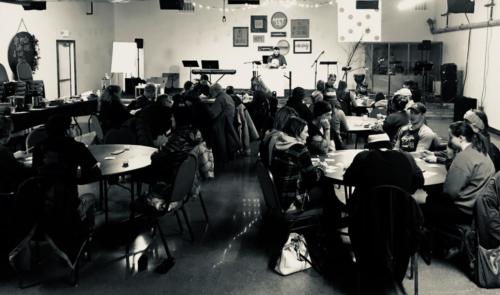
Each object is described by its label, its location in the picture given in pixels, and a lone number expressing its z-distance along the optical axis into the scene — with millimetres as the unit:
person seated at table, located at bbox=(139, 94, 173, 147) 6570
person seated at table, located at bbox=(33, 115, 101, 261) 3291
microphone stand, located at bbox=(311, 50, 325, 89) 16623
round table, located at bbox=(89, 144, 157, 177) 3959
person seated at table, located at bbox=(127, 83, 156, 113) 7875
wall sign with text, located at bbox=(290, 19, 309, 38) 16688
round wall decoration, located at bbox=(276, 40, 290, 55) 16812
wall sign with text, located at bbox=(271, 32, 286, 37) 16766
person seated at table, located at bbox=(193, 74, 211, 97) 8826
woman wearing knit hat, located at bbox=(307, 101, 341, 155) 5070
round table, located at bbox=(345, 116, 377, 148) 6473
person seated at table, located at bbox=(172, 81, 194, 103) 7325
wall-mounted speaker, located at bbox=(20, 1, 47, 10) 10512
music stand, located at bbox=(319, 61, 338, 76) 15672
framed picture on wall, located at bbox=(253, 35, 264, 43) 16797
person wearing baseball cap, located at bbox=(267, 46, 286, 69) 14384
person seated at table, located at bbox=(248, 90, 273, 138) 8781
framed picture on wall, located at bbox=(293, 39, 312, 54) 16734
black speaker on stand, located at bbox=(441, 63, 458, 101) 13430
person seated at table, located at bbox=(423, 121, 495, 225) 3498
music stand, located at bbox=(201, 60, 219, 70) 13609
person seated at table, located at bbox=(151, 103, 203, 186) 4578
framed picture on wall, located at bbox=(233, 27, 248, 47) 16797
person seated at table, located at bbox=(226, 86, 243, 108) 7818
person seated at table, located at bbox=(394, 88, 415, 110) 6082
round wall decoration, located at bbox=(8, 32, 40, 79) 10930
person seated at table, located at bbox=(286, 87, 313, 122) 6170
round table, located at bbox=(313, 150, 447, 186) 3771
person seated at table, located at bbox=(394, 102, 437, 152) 4938
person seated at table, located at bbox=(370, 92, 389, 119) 7861
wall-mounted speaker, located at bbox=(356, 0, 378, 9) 9562
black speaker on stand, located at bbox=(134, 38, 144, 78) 16406
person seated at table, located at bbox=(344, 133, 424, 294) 3053
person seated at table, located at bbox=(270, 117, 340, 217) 3654
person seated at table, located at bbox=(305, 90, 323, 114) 7523
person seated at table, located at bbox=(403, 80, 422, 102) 7320
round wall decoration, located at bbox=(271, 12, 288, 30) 16689
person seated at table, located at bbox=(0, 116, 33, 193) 3732
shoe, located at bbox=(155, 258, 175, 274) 3763
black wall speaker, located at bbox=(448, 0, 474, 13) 11438
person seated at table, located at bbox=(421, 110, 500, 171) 3882
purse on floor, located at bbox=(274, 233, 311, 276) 3691
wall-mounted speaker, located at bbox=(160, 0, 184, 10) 11078
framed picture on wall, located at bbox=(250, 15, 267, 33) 16703
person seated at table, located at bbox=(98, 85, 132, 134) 6664
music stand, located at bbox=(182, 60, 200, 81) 14398
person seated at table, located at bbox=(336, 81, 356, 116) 9377
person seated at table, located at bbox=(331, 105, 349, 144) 6387
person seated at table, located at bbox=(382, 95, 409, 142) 5832
